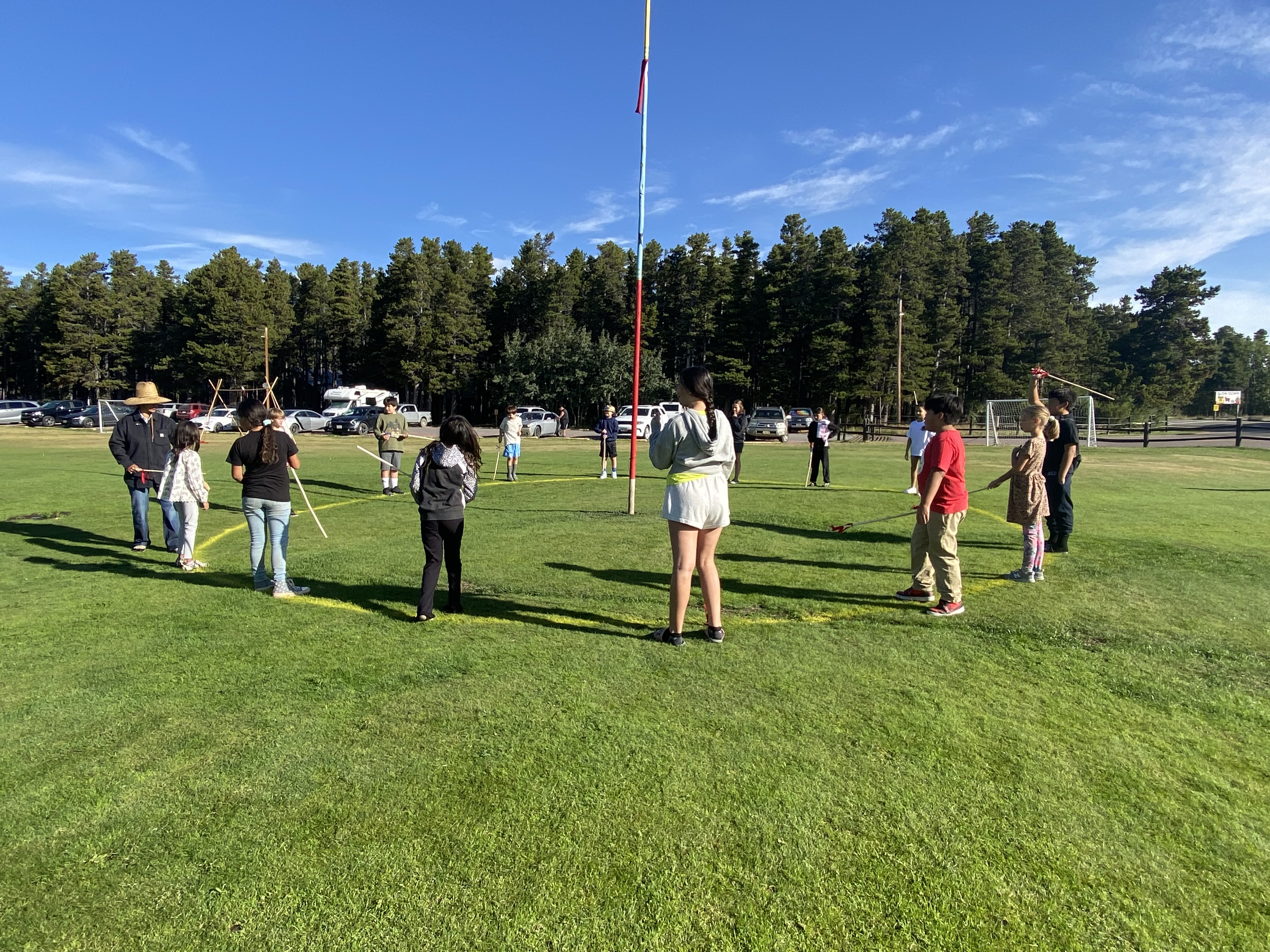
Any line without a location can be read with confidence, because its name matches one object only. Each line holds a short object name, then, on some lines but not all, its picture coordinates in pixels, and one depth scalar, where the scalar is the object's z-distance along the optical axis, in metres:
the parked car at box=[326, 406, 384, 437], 38.53
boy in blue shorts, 15.98
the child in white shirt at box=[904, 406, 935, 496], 13.27
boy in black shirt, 7.83
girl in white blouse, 7.43
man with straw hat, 8.51
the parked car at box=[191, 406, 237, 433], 37.06
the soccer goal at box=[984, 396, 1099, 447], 36.16
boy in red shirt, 5.82
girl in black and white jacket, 5.70
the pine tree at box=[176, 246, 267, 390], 62.16
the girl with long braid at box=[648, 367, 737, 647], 4.82
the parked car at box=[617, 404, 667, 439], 33.50
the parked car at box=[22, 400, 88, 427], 42.34
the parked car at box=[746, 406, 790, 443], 39.19
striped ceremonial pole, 9.79
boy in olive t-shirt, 13.81
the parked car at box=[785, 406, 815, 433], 44.41
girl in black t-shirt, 6.32
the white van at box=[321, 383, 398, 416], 49.00
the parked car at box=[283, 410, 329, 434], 39.88
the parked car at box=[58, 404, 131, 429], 41.16
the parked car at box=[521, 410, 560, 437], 40.75
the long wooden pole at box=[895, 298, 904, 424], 43.42
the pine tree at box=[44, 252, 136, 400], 63.56
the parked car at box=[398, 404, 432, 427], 49.97
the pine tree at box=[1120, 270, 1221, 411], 65.12
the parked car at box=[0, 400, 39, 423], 43.47
